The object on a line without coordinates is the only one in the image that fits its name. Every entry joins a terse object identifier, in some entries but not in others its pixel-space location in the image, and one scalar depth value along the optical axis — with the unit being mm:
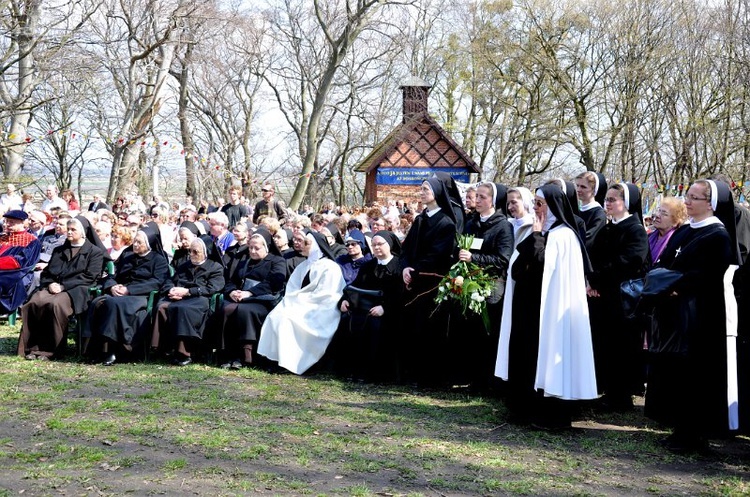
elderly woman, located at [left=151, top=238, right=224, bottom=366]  9117
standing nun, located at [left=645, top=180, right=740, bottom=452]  5754
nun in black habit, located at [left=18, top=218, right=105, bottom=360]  9445
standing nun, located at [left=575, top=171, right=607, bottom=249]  7246
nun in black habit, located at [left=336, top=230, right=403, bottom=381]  8617
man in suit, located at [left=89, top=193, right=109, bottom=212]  17453
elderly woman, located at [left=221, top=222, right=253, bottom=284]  9867
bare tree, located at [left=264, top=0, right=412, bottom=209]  24203
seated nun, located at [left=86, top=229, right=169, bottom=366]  9180
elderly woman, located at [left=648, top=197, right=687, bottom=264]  6918
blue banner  35906
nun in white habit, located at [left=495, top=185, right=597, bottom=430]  6230
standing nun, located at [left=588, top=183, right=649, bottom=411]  6855
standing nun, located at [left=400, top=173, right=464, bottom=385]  8125
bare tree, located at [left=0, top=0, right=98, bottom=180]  11758
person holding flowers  7691
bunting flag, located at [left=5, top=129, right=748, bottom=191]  21234
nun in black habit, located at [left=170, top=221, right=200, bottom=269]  9688
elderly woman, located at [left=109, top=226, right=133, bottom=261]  10578
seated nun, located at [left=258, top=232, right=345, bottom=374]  8914
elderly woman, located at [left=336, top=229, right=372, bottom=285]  9453
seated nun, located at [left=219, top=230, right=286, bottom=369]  9117
